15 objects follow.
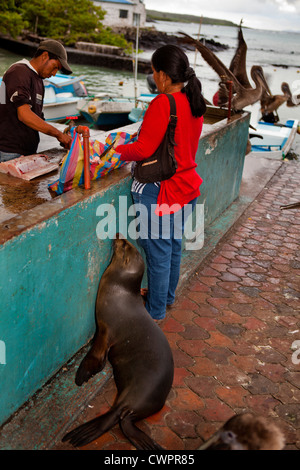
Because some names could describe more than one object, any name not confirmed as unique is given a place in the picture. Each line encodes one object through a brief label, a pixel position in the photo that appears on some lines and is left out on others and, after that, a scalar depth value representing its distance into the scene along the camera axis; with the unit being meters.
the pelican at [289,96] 9.12
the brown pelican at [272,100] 8.83
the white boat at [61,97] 16.88
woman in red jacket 3.00
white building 50.31
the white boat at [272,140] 12.13
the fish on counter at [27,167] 3.63
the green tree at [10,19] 36.53
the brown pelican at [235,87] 6.54
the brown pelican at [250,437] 1.96
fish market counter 2.51
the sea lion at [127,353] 2.65
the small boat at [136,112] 15.88
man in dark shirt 3.60
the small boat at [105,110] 18.14
